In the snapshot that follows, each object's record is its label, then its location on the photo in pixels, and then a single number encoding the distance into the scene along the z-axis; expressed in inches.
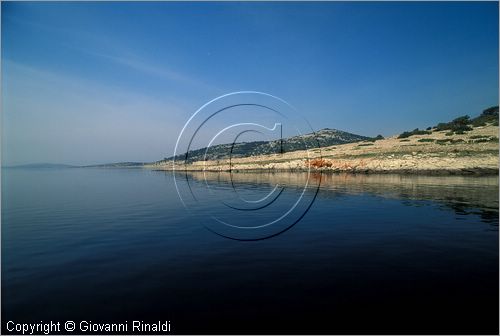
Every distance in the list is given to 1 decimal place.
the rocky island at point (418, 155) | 2581.2
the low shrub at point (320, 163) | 3757.6
